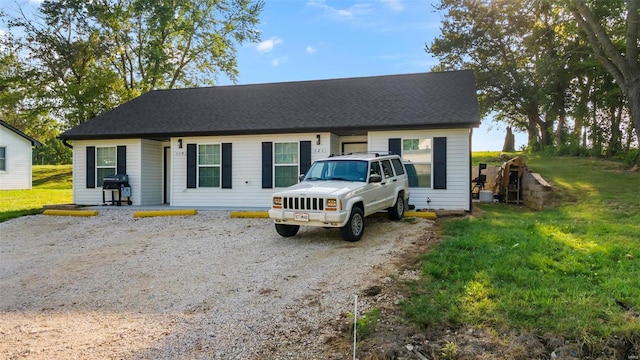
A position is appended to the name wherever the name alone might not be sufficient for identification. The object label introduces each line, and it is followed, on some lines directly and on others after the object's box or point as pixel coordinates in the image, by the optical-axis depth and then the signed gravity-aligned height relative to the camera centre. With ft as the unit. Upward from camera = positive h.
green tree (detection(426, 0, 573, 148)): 78.69 +24.98
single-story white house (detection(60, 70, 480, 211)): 39.06 +3.66
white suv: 24.61 -1.48
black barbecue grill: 46.01 -1.61
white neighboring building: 79.77 +2.75
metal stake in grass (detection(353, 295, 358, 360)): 11.71 -5.09
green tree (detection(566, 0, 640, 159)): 48.21 +16.28
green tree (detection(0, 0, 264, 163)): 78.48 +26.50
